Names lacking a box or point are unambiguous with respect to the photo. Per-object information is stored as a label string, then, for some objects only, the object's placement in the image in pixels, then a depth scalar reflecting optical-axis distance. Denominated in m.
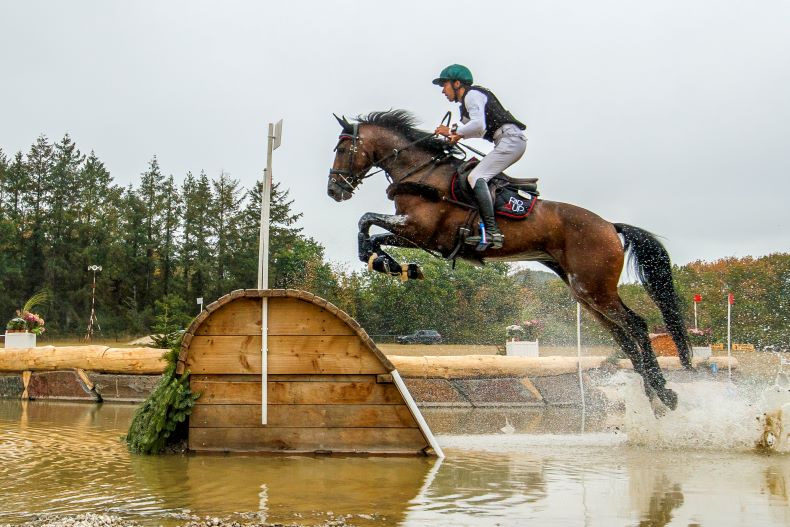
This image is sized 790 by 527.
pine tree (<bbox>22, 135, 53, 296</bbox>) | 42.53
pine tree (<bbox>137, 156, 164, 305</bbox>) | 44.69
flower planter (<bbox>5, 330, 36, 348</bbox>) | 12.14
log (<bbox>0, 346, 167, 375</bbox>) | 10.39
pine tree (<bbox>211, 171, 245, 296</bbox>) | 42.09
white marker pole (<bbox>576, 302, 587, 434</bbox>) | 8.66
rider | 5.81
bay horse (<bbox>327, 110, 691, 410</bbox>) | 5.91
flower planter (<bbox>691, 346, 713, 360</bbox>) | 12.17
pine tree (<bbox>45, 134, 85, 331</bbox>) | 42.19
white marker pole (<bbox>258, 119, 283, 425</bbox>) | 5.42
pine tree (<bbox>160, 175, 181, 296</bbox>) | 44.97
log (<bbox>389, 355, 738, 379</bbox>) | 10.13
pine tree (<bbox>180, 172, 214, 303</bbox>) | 42.66
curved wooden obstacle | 5.42
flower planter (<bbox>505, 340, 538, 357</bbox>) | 11.59
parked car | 28.69
